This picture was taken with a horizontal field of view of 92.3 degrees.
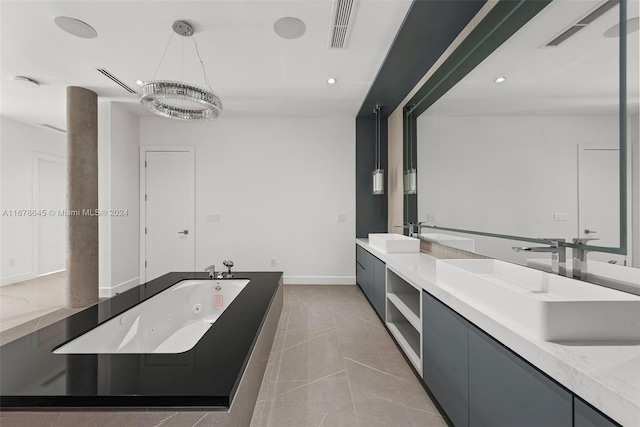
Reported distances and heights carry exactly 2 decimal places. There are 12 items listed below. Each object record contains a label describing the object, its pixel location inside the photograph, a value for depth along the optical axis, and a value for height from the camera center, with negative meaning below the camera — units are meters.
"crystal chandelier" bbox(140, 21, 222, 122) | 2.22 +0.91
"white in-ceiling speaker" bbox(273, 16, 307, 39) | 2.51 +1.59
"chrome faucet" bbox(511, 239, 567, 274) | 1.54 -0.20
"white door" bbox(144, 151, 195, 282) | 4.99 +0.07
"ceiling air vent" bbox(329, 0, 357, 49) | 2.27 +1.56
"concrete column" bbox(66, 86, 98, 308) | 3.79 +0.18
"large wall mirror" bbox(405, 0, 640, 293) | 1.23 +0.44
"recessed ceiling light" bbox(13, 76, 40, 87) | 3.64 +1.62
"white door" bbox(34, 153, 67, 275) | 5.65 +0.09
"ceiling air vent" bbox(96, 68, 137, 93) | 3.42 +1.61
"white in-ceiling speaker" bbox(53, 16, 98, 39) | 2.53 +1.61
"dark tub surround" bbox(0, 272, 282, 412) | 1.05 -0.61
